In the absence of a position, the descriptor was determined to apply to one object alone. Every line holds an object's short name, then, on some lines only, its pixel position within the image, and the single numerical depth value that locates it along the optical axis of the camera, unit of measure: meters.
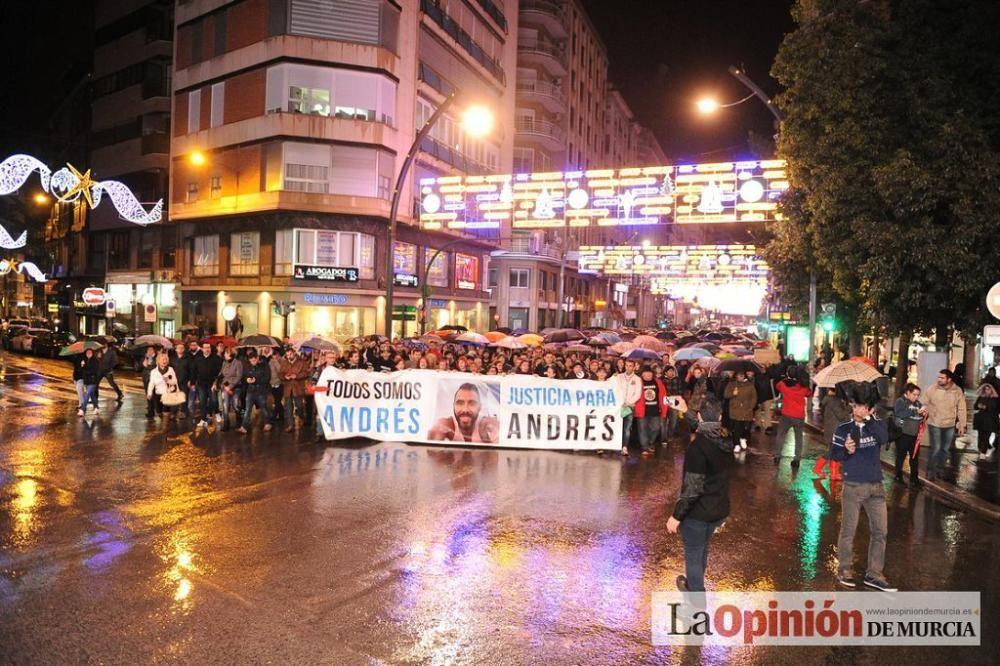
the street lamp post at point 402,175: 19.74
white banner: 13.59
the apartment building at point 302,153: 33.66
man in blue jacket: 6.81
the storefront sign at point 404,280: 37.03
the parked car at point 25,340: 35.88
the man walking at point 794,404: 12.60
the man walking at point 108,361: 17.00
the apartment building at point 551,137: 55.88
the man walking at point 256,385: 14.79
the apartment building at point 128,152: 43.47
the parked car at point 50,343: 33.34
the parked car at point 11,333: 37.47
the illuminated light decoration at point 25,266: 38.94
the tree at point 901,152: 12.12
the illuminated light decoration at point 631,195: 19.67
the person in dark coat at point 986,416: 14.05
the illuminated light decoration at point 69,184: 15.76
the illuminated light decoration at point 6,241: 23.25
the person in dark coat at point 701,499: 6.14
